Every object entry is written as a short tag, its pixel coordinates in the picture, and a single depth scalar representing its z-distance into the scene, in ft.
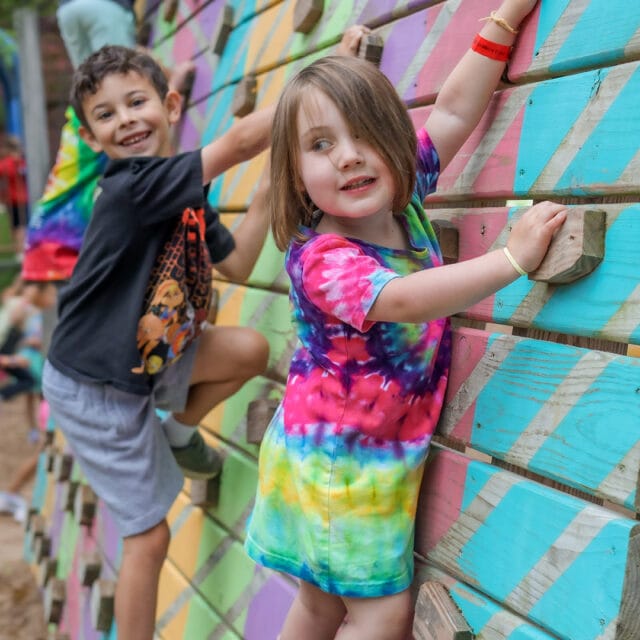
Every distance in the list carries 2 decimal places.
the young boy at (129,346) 8.02
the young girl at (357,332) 5.28
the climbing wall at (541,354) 4.57
